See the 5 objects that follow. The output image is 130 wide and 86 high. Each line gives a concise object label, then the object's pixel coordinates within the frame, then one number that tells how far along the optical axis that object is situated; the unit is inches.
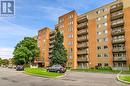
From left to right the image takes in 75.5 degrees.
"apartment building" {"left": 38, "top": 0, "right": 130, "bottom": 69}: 957.6
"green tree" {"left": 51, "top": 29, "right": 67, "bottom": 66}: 1160.1
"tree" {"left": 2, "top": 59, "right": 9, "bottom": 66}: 3051.4
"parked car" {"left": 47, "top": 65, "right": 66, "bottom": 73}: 688.0
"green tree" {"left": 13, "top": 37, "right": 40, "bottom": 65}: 1482.7
